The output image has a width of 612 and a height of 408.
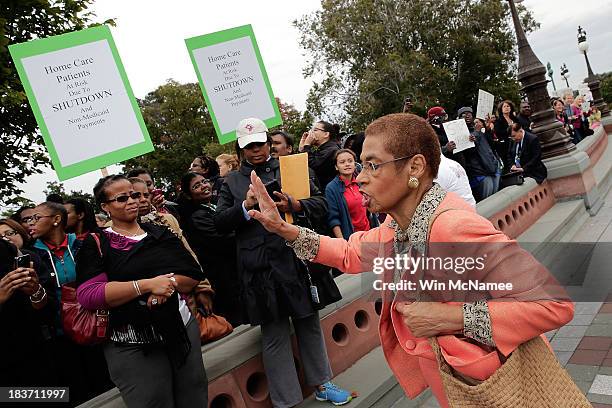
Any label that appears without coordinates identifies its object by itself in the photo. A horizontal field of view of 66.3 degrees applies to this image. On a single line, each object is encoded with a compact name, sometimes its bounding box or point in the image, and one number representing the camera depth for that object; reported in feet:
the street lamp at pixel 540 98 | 29.27
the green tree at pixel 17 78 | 38.11
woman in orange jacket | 5.03
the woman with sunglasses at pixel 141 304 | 8.26
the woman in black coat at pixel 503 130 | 28.89
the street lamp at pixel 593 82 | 67.46
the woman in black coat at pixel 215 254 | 13.56
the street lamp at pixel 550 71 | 145.75
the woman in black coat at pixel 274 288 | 10.42
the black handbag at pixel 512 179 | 25.68
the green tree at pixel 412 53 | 85.15
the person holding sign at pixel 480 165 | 24.06
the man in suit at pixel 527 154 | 26.78
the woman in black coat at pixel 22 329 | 8.77
